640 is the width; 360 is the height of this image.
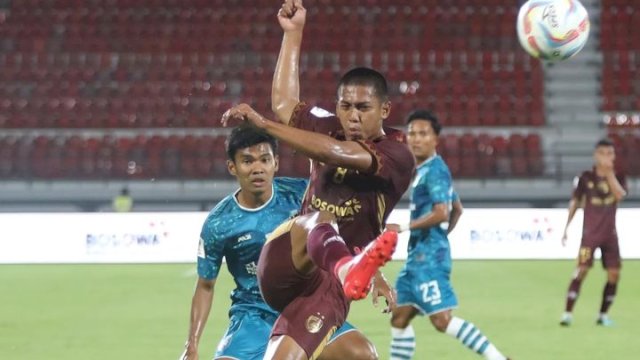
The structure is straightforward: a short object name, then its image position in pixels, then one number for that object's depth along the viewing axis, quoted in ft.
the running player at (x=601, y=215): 66.13
